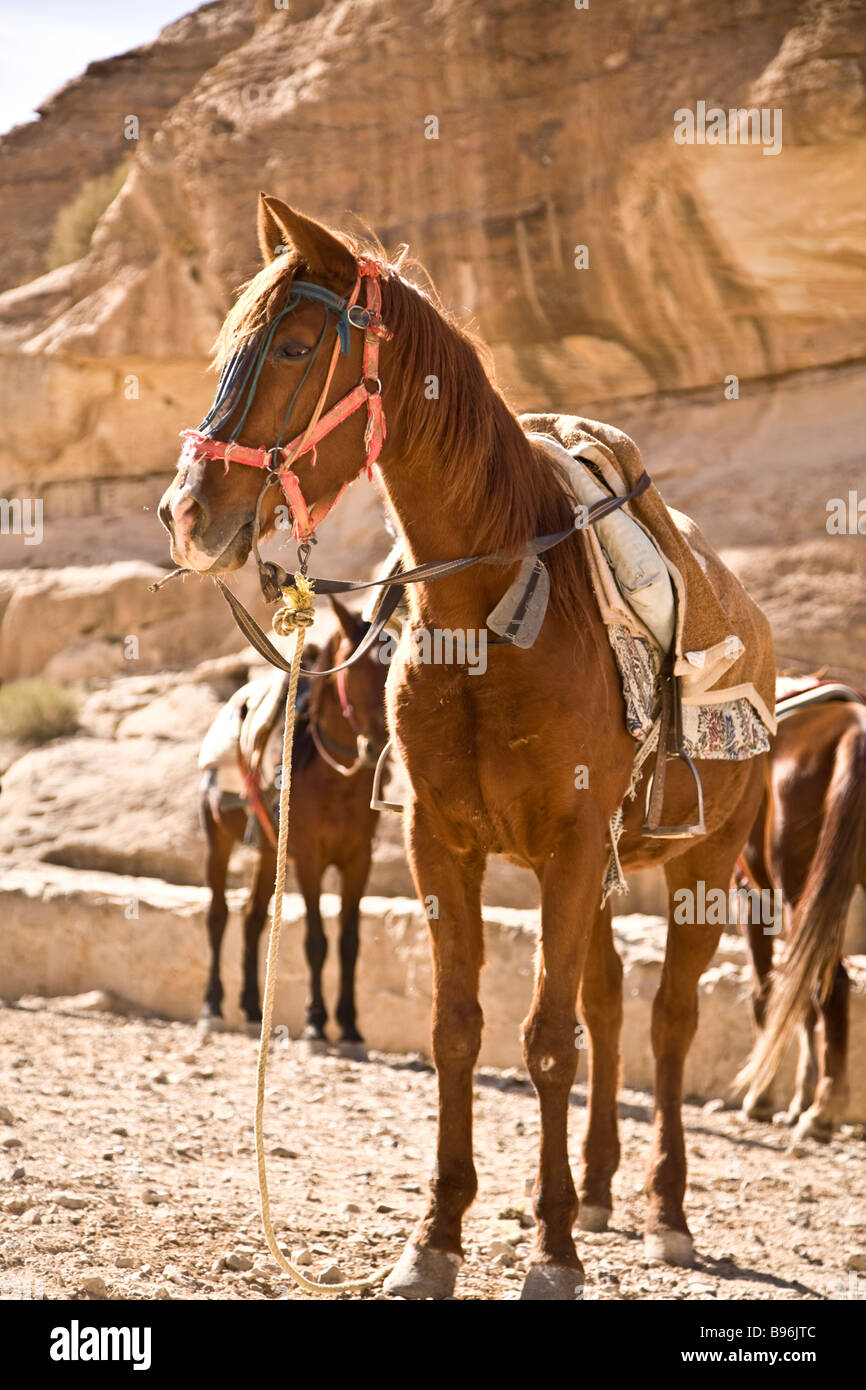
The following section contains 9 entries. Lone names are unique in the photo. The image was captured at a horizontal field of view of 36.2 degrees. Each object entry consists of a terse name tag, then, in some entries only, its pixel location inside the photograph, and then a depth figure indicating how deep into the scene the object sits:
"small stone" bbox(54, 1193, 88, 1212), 4.33
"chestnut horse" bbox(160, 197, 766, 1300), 3.40
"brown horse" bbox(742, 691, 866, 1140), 5.82
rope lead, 3.33
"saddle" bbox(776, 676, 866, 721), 7.38
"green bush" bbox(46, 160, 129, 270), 20.36
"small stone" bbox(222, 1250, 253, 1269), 3.91
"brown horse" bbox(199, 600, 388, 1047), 8.80
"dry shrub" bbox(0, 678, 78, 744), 14.95
